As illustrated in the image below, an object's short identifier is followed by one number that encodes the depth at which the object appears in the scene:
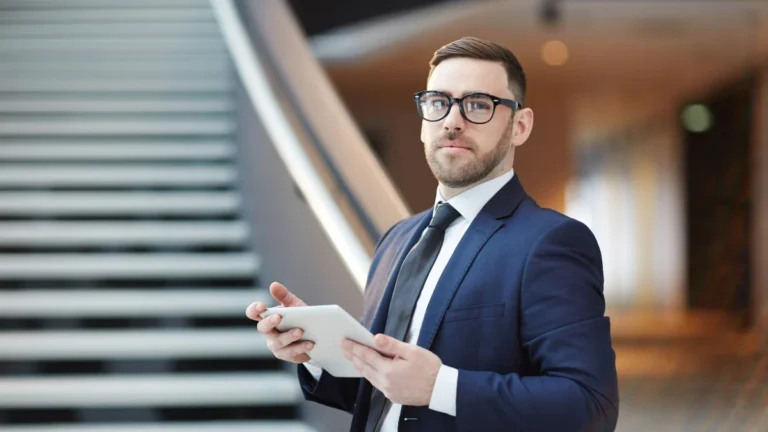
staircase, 3.55
